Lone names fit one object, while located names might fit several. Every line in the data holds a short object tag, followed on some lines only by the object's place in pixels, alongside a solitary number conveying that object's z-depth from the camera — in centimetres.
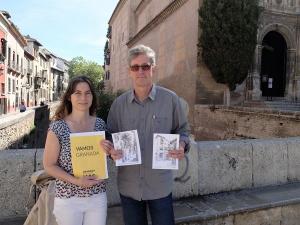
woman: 158
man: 172
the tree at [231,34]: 1001
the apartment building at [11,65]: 2083
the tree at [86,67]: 5055
